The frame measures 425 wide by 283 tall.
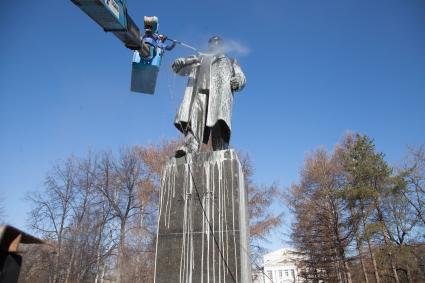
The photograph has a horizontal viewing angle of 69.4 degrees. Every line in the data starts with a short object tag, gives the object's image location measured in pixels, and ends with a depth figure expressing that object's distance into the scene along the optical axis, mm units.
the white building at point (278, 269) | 68500
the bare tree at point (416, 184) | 21203
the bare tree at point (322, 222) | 22688
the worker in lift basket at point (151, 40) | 6852
